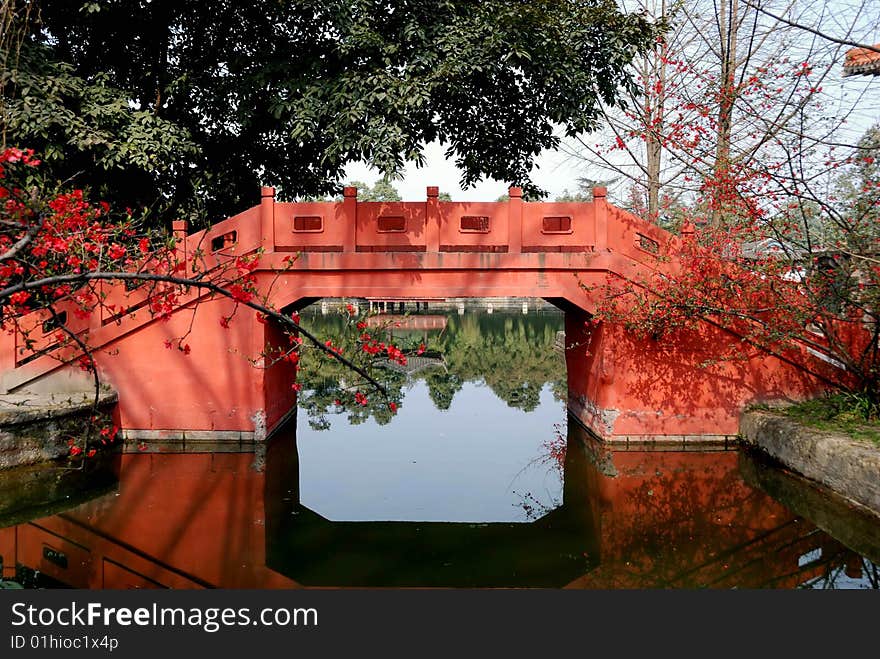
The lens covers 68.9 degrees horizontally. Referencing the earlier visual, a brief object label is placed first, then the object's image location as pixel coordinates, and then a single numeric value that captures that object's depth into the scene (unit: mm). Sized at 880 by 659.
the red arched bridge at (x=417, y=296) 8523
